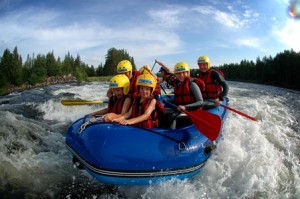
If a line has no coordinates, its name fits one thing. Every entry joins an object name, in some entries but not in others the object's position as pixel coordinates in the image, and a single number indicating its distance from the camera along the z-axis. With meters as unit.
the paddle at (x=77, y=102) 5.83
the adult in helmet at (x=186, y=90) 5.43
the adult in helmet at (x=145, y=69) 6.75
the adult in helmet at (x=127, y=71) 5.94
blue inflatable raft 3.76
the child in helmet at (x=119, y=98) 4.62
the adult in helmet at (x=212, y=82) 7.30
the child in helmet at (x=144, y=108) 4.36
